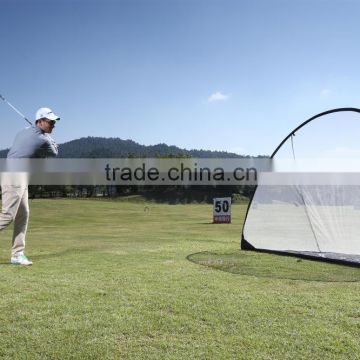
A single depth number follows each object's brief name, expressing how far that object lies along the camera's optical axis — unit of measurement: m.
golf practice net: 9.20
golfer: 7.49
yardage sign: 28.64
